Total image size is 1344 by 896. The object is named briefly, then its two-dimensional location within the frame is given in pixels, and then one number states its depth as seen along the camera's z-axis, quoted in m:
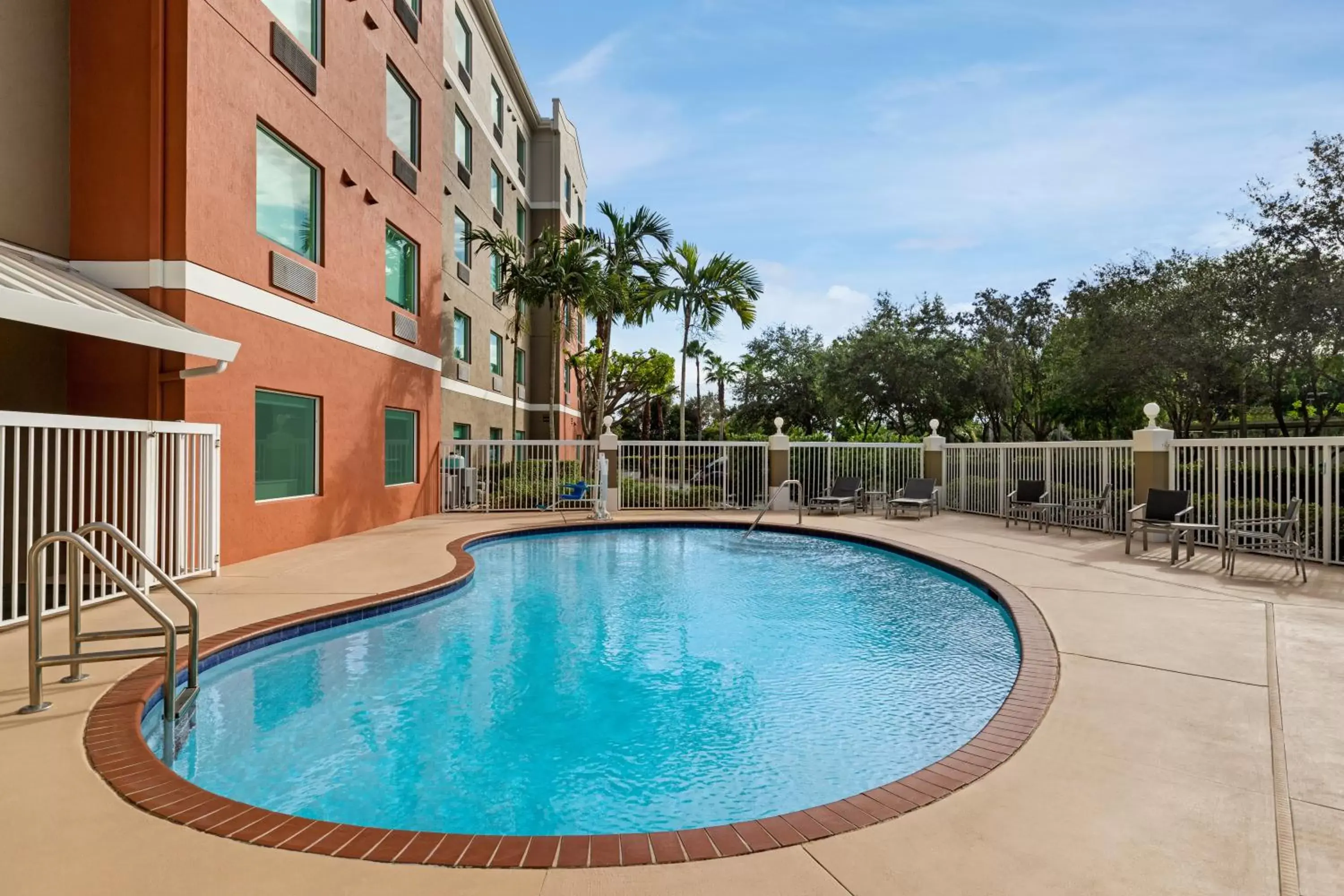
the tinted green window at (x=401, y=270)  12.14
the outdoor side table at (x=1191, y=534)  8.12
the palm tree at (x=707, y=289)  16.91
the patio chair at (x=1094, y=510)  11.02
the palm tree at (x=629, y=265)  17.19
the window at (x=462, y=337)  17.28
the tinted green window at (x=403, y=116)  12.11
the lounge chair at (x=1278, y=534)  7.40
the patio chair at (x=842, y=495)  14.71
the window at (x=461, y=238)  17.36
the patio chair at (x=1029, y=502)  11.96
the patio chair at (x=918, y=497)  14.09
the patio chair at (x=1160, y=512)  9.08
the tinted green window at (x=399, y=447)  12.12
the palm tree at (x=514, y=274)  16.81
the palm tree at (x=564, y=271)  16.53
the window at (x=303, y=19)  8.86
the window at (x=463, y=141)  17.62
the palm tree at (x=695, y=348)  19.42
